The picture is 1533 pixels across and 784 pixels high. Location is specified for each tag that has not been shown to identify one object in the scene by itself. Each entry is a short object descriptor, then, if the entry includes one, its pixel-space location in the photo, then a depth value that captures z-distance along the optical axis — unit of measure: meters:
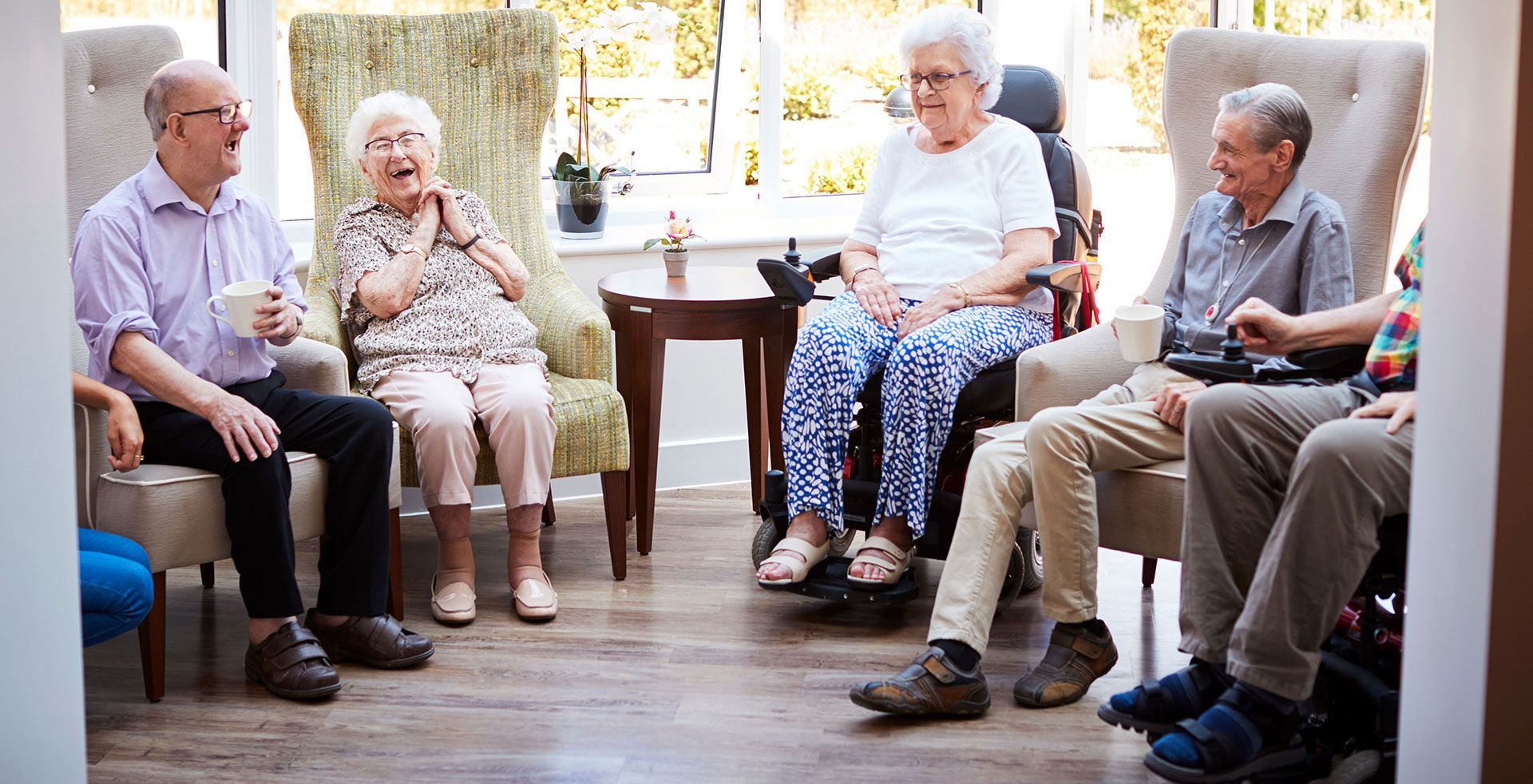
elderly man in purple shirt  2.51
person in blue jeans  2.19
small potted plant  3.52
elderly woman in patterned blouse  2.90
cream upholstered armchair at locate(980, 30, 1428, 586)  2.71
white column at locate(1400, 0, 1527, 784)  1.40
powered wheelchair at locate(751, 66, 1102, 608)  2.86
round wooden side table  3.29
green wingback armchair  3.20
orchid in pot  3.86
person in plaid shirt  2.03
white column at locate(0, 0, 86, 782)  1.47
